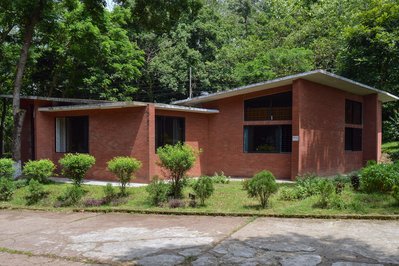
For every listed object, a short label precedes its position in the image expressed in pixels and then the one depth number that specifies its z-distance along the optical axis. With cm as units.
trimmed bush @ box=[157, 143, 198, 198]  1102
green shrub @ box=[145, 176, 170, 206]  1092
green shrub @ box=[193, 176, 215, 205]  1056
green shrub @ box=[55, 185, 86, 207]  1147
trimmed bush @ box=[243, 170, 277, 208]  983
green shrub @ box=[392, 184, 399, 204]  951
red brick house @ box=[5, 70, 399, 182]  1548
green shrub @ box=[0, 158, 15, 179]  1383
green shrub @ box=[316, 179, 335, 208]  982
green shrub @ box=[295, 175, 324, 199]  1116
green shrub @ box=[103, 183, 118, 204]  1138
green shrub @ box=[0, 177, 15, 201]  1251
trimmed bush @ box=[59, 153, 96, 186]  1246
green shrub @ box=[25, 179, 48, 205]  1199
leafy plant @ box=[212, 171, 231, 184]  1509
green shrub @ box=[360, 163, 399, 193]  1067
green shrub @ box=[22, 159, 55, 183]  1380
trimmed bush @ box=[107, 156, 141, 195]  1169
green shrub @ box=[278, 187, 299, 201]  1105
